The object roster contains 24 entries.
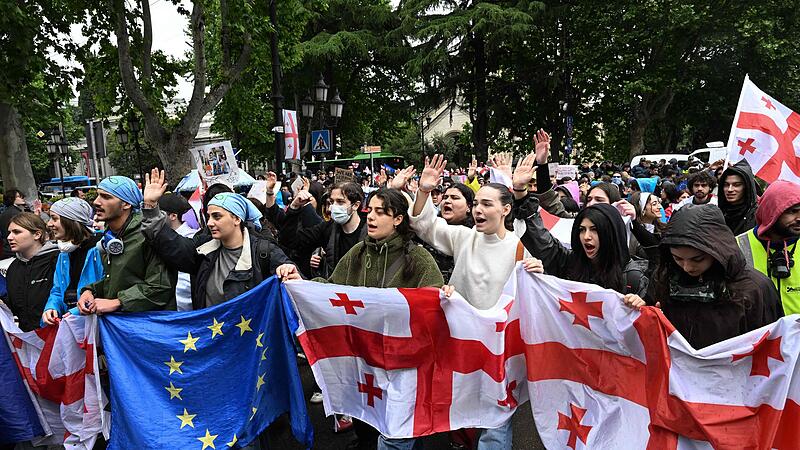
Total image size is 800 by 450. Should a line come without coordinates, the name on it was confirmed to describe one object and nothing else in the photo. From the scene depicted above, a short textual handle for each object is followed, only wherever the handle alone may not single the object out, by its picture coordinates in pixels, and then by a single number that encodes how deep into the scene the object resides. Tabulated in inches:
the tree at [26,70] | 447.8
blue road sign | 490.0
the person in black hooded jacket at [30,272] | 159.0
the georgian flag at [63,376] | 144.6
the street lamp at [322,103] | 551.2
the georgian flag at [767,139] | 230.5
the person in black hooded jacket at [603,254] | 126.4
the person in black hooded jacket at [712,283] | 98.2
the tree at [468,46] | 896.3
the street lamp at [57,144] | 878.1
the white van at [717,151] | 580.0
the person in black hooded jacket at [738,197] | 183.2
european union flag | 137.3
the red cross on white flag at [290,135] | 432.3
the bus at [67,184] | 1896.9
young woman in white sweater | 138.6
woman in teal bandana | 139.7
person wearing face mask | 177.2
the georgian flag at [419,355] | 126.7
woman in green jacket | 135.9
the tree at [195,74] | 506.0
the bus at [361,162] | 1542.8
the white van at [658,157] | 879.4
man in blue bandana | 140.3
